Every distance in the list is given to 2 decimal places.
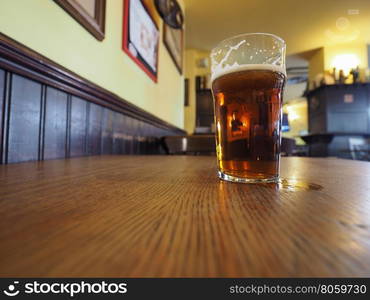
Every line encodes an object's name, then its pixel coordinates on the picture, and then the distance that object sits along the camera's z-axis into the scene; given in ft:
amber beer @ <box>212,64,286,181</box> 0.96
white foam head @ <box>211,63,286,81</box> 0.94
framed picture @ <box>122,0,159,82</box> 4.00
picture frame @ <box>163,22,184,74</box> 6.54
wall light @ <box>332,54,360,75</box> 13.76
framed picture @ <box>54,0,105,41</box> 2.55
